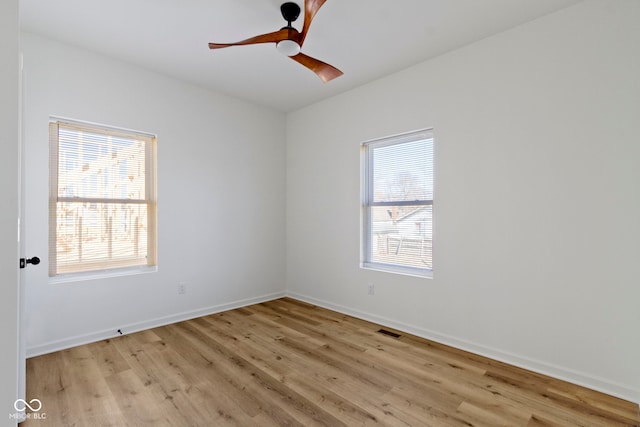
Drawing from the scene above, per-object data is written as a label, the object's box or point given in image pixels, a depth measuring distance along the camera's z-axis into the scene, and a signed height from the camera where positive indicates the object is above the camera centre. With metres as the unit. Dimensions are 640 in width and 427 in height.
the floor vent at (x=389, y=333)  3.27 -1.25
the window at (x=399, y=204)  3.32 +0.12
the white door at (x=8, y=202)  0.98 +0.04
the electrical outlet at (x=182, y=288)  3.69 -0.87
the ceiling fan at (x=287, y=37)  2.33 +1.32
